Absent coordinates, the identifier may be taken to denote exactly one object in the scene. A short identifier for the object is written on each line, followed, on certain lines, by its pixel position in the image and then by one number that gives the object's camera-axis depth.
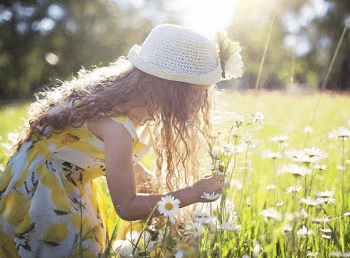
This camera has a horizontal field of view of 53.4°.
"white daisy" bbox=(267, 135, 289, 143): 1.38
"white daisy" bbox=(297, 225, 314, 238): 1.06
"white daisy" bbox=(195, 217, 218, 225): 1.04
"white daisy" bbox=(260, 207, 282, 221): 0.98
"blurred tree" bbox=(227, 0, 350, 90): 18.22
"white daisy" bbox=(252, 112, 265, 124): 1.22
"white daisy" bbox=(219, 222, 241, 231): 1.01
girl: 1.38
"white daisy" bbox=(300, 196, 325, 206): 1.09
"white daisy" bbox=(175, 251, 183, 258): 1.00
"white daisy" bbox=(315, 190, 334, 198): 1.24
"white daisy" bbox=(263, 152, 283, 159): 1.42
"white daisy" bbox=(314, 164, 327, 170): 1.31
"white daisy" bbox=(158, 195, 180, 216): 1.05
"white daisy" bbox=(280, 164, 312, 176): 1.08
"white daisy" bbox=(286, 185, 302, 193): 1.20
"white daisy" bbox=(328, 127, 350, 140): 1.40
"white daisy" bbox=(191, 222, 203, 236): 1.04
